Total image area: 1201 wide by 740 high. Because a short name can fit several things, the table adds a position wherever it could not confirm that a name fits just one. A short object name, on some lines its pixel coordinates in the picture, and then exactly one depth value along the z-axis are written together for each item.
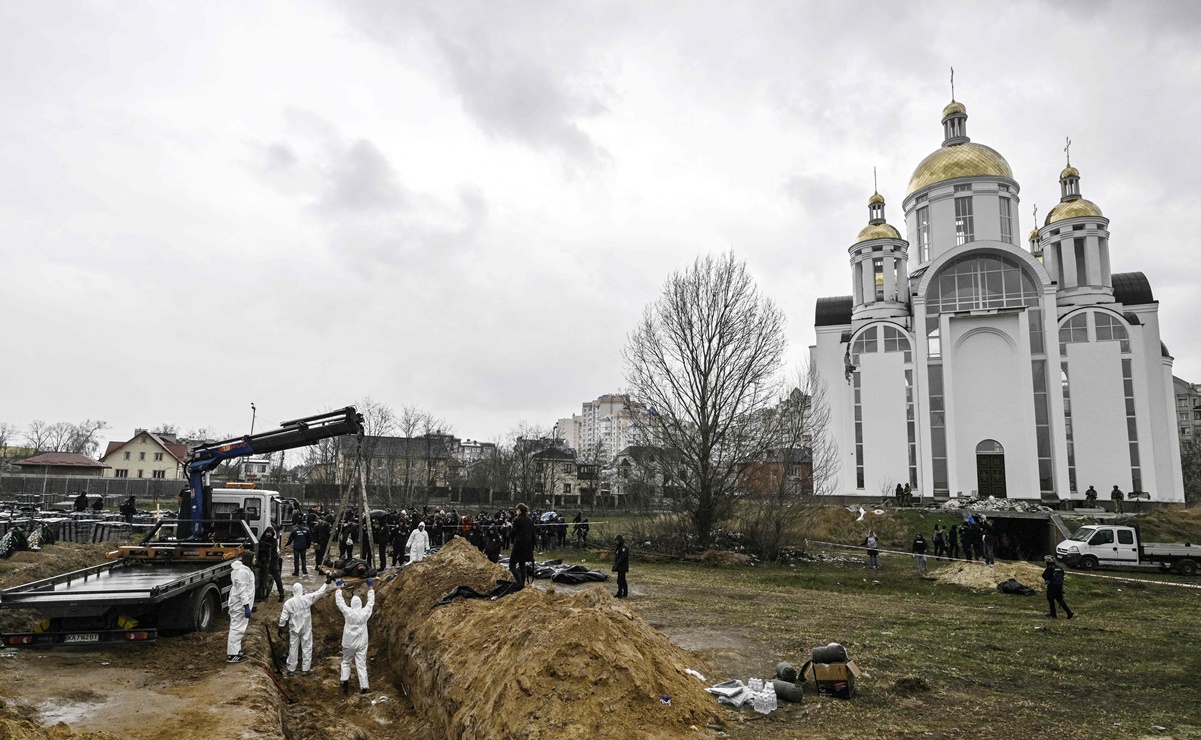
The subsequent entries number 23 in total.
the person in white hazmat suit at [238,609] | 10.18
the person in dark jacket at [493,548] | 19.69
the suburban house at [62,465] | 63.31
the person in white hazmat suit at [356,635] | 10.03
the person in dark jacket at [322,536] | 21.95
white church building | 38.91
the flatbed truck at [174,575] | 9.73
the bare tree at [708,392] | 27.11
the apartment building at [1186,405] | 108.06
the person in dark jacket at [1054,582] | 14.28
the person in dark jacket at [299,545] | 18.30
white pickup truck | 23.36
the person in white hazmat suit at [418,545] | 18.61
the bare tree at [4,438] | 81.26
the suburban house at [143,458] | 71.19
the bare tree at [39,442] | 100.34
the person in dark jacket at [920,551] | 22.80
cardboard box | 8.55
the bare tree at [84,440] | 103.25
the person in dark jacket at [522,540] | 14.01
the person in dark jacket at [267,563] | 15.15
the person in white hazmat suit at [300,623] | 10.64
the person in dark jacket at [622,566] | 16.28
